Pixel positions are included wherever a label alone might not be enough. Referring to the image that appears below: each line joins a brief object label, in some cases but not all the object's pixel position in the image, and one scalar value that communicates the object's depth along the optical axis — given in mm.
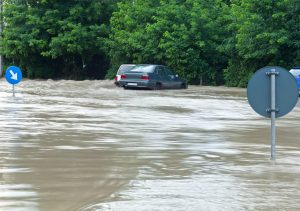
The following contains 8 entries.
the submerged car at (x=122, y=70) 36100
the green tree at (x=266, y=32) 35625
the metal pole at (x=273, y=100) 10070
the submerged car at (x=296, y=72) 28727
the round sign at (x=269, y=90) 10109
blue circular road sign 27141
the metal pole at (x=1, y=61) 53125
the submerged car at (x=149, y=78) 35031
